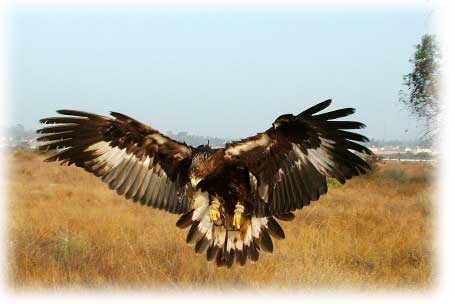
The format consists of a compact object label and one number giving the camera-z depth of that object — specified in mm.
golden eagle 10891
